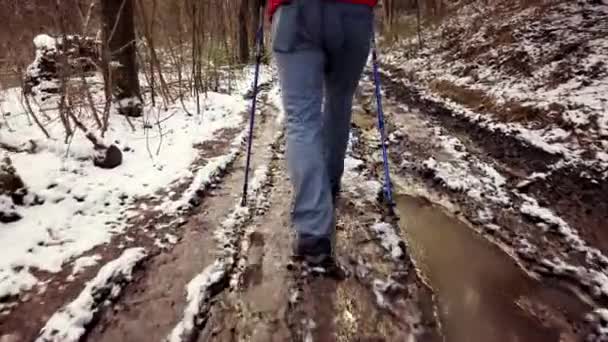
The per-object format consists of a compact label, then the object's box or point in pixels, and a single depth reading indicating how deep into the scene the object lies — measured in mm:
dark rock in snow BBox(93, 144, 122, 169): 3711
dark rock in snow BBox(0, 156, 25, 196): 2834
